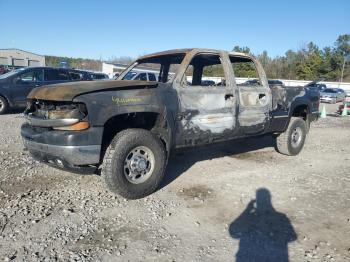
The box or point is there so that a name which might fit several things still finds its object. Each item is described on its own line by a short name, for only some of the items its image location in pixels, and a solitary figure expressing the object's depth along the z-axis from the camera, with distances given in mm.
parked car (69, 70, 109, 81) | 13841
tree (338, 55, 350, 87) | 64288
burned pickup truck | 4031
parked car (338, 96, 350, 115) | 17700
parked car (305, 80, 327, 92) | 33525
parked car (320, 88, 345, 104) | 29531
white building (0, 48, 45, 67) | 57756
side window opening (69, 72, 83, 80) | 13689
